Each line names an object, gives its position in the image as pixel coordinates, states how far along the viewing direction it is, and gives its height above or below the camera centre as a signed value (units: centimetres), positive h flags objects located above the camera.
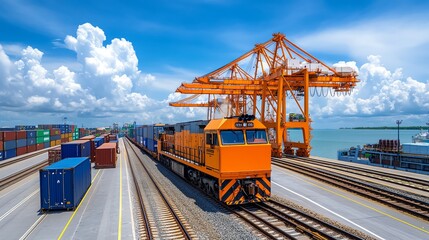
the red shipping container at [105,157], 2750 -299
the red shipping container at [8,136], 3875 -116
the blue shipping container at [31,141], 4854 -243
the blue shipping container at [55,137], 6195 -229
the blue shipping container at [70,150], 2662 -218
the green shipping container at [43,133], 5446 -117
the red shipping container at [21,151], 4347 -369
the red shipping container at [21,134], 4436 -113
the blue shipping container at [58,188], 1355 -295
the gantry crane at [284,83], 3300 +532
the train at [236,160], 1278 -166
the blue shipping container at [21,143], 4372 -241
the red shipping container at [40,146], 5294 -361
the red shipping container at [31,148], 4834 -368
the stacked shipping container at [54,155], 2908 -288
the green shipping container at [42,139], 5344 -239
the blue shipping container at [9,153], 3887 -364
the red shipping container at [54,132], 6110 -108
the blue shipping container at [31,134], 4938 -118
